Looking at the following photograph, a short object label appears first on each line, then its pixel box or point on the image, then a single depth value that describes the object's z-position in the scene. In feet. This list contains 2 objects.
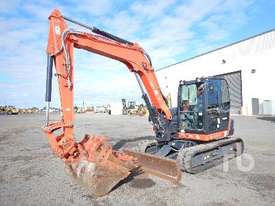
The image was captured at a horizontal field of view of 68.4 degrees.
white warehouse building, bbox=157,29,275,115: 70.20
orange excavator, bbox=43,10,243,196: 15.16
